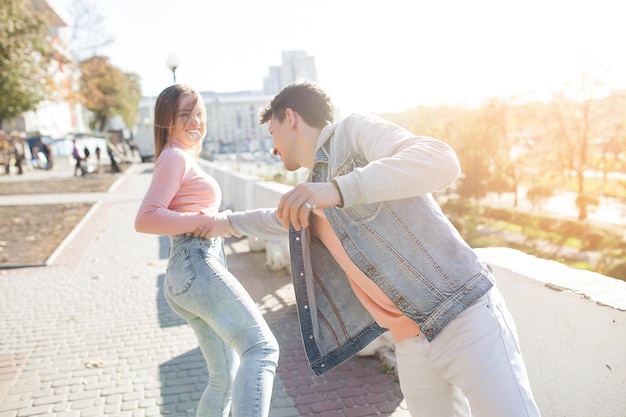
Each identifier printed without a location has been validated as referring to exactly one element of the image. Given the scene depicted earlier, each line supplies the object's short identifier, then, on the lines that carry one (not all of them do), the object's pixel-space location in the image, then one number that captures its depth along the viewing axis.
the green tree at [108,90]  48.50
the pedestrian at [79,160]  31.28
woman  2.25
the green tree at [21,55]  17.83
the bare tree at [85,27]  47.03
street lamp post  8.60
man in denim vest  1.62
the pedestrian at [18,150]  33.41
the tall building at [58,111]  31.03
